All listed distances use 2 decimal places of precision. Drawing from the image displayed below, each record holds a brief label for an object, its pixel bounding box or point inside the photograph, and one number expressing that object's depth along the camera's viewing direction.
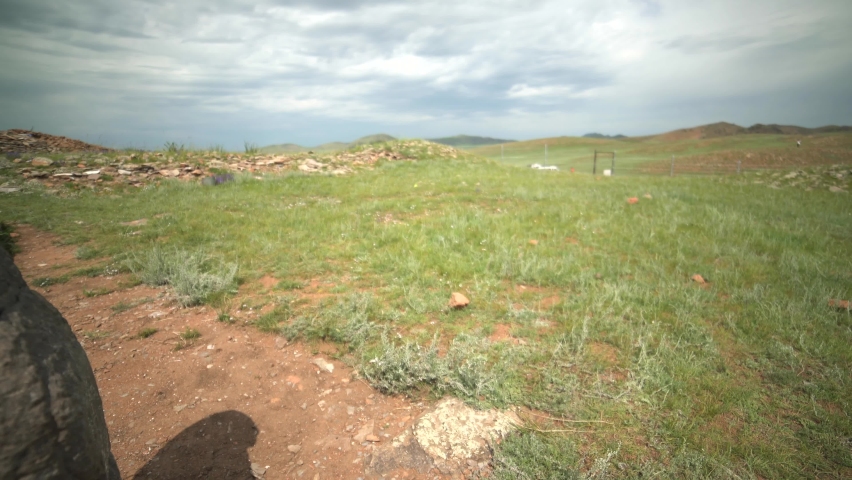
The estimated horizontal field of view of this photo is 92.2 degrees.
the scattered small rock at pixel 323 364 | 3.62
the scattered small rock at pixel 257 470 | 2.59
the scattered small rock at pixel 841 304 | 4.50
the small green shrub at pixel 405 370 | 3.33
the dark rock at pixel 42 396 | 1.25
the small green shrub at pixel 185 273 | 4.68
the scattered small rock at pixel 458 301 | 4.52
